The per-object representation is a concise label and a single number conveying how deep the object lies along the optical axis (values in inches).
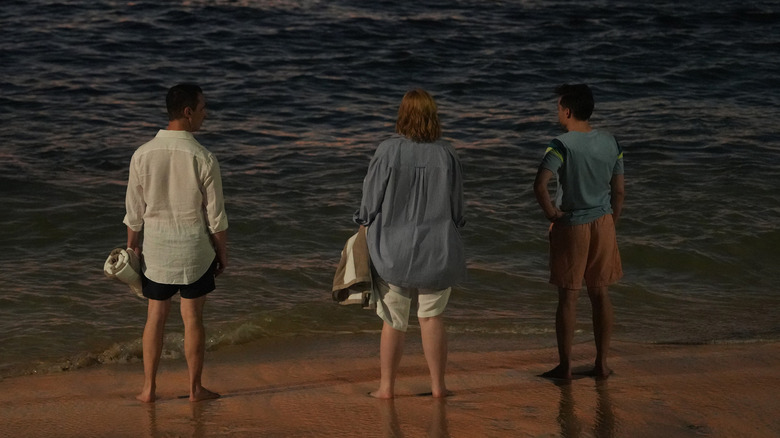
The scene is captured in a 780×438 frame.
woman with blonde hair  401.4
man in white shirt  401.7
